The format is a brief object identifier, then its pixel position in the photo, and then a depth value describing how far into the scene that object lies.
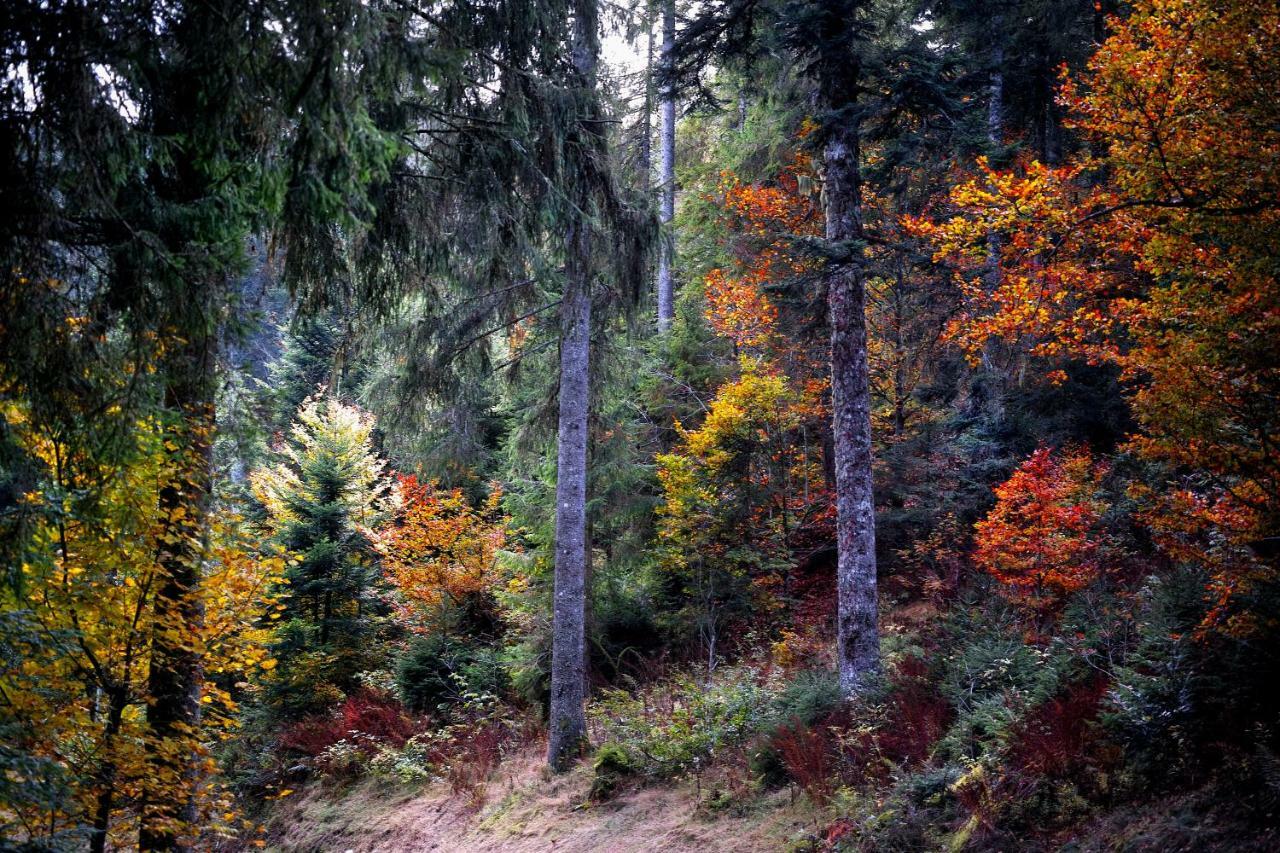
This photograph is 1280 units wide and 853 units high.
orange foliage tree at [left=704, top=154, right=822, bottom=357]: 16.98
